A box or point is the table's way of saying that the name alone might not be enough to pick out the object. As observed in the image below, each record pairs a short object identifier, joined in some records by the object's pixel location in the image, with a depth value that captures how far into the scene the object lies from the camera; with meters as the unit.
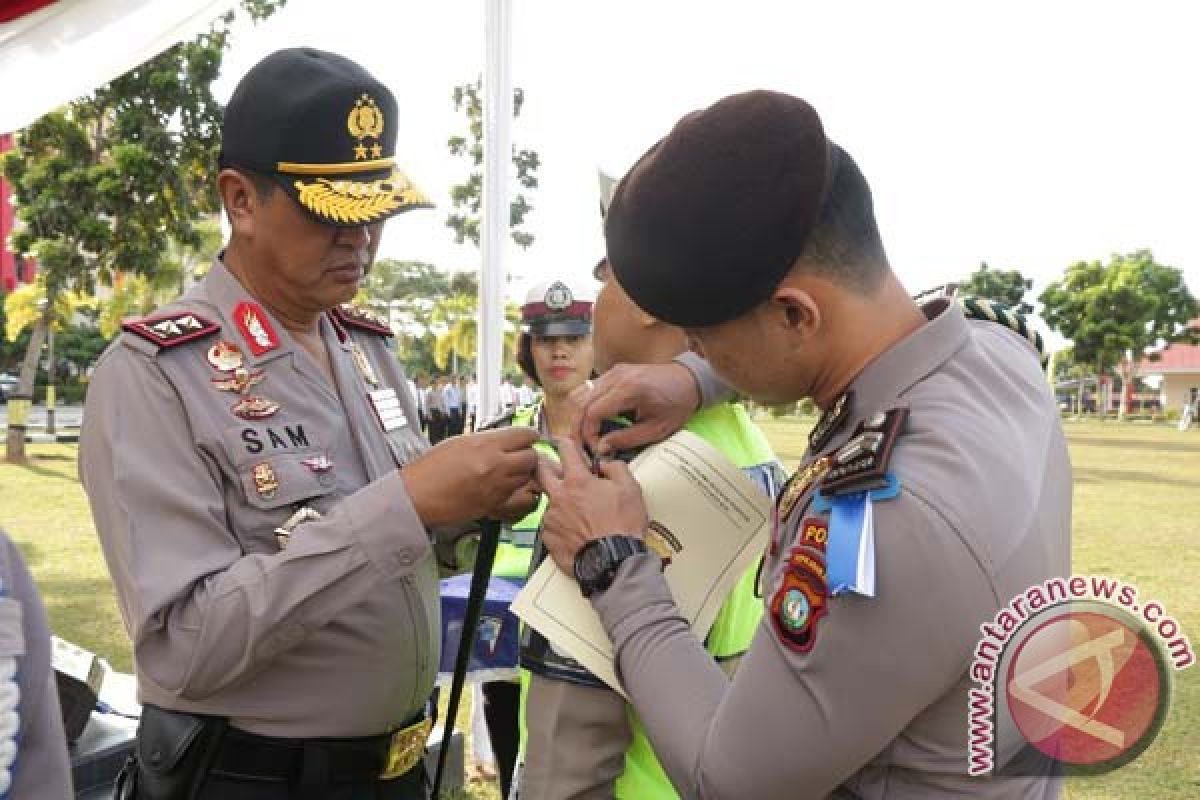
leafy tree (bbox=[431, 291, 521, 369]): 35.97
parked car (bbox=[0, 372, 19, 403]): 41.22
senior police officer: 1.42
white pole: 3.96
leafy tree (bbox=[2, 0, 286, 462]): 16.28
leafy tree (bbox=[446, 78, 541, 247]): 21.16
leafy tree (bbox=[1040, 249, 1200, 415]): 58.03
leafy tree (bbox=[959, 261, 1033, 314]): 59.22
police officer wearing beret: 0.96
